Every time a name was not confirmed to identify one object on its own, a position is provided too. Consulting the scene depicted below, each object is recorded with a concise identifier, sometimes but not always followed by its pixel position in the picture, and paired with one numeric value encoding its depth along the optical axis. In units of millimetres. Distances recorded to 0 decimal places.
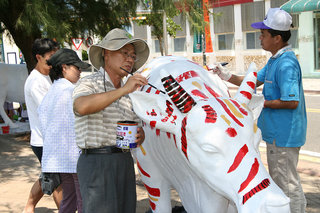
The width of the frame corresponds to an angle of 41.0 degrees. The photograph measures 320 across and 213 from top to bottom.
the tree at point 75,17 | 6841
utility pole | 18731
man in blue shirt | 3854
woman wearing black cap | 3932
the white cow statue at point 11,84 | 9891
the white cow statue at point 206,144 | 2604
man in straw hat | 2922
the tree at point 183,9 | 6406
